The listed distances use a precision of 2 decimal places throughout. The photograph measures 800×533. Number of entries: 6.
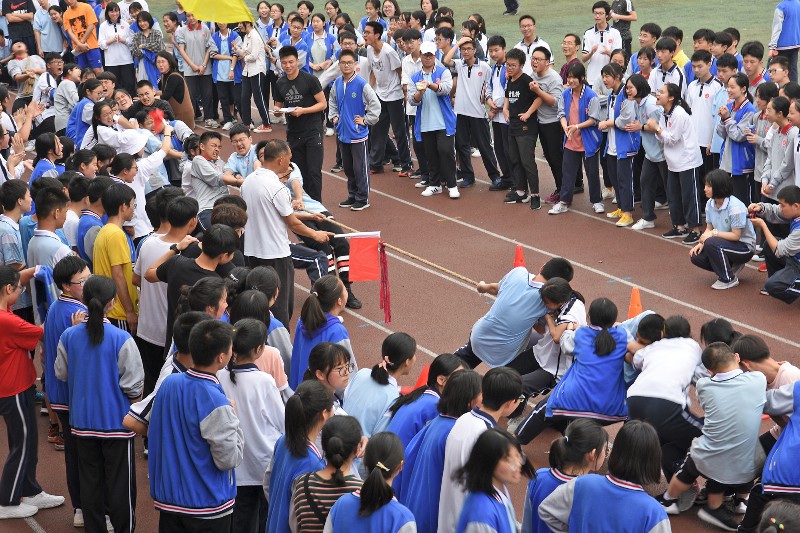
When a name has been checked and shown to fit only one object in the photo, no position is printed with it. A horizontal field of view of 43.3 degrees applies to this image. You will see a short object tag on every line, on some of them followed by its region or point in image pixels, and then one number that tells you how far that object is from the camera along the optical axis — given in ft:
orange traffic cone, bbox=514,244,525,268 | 29.86
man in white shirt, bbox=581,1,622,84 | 49.78
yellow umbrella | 44.01
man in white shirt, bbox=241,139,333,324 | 29.09
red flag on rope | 29.53
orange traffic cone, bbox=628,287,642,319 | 28.71
